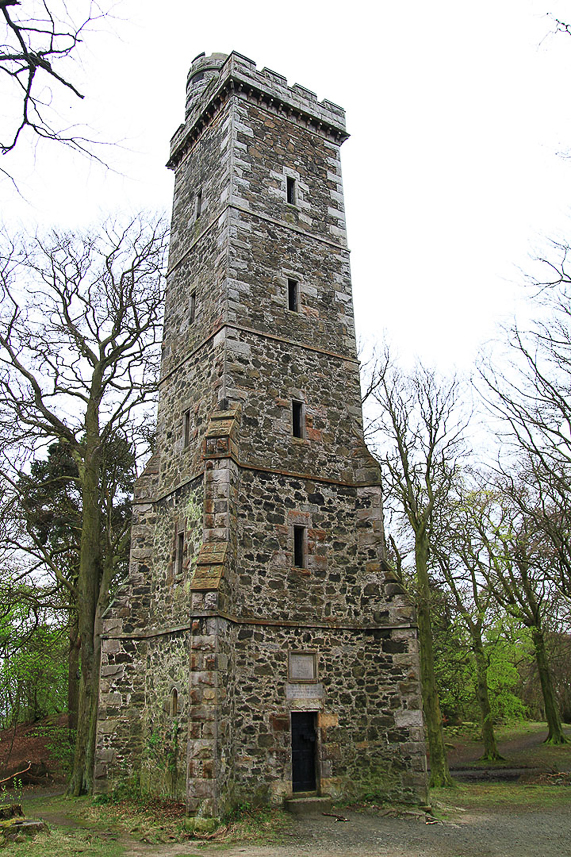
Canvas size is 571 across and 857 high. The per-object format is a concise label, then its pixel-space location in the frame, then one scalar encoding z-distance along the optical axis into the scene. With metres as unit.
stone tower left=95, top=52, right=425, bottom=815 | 11.75
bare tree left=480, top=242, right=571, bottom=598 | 15.11
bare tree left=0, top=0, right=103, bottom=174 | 4.73
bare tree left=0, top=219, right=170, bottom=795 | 16.16
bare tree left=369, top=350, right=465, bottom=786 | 17.19
